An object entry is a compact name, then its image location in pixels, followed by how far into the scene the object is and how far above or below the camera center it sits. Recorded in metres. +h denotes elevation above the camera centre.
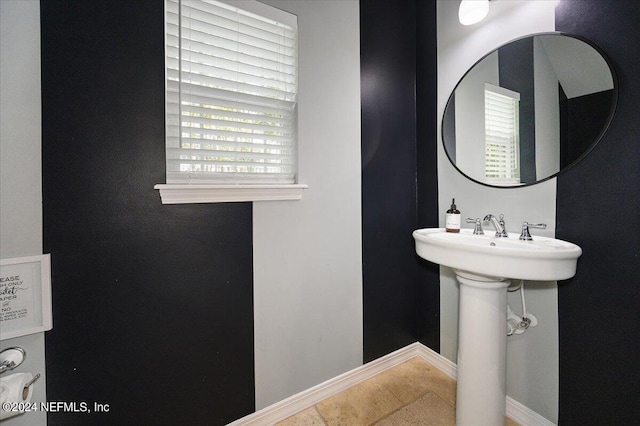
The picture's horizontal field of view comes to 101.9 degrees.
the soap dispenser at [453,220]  1.37 -0.05
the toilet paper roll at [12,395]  0.76 -0.54
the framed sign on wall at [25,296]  0.82 -0.27
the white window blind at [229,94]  1.06 +0.52
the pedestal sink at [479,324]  1.01 -0.48
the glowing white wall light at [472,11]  1.30 +1.02
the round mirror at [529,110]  1.05 +0.48
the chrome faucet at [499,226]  1.24 -0.08
